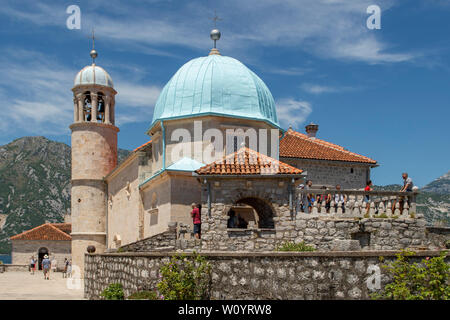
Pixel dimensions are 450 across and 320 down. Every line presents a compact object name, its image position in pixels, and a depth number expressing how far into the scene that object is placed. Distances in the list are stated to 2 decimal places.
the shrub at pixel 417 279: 8.40
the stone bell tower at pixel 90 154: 38.28
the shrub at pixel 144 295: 12.30
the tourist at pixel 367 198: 17.84
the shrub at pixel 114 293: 14.63
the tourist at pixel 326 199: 17.83
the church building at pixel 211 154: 19.25
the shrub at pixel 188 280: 10.90
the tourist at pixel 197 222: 18.34
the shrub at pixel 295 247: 15.50
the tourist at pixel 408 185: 18.48
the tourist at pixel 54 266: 47.21
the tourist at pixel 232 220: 20.48
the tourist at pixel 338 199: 17.77
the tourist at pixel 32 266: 43.97
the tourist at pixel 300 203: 18.17
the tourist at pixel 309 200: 18.13
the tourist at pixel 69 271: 37.69
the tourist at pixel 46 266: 34.69
